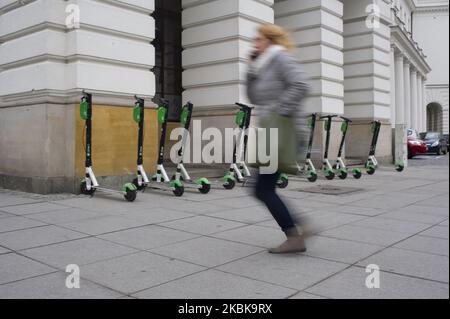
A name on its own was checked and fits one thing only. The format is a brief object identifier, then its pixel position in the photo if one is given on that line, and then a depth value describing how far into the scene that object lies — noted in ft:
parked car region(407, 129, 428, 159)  81.70
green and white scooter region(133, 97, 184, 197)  26.73
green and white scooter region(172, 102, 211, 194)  28.03
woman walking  13.58
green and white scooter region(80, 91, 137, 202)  25.26
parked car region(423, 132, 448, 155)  97.38
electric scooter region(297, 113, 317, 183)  36.42
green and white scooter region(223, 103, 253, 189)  30.63
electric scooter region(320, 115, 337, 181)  38.35
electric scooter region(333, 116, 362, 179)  38.96
